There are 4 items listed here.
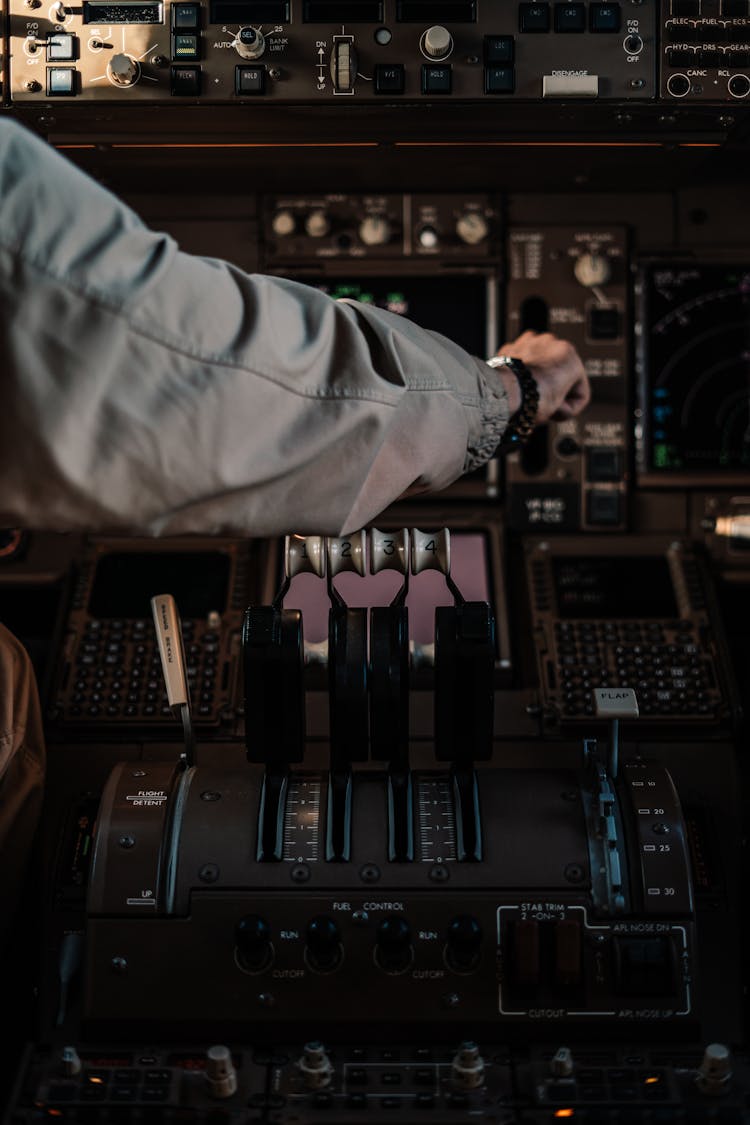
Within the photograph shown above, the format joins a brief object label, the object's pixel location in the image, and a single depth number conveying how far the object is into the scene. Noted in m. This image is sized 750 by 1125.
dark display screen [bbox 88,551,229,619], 2.45
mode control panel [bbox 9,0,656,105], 2.15
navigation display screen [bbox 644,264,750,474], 2.60
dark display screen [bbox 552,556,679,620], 2.44
